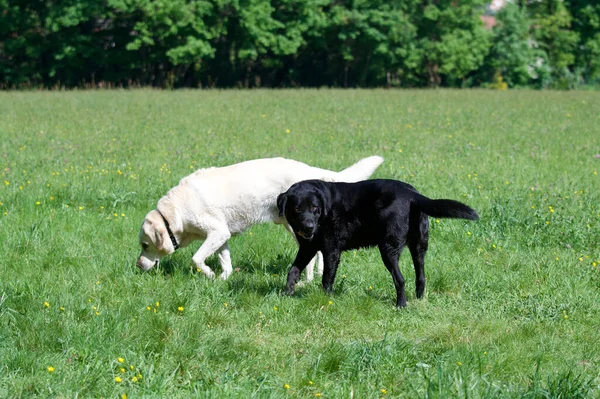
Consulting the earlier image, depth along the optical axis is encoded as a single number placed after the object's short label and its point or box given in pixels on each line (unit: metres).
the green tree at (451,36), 47.53
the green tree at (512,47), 50.31
